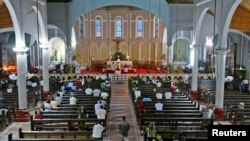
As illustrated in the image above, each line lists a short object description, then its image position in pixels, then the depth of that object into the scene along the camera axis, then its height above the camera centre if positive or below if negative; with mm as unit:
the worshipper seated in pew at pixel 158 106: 16188 -2478
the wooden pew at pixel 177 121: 14406 -2938
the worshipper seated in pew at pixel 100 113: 15241 -2659
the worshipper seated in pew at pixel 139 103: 16938 -2458
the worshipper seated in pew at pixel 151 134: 11953 -2889
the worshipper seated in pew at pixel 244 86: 24359 -2216
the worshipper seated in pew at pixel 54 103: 17391 -2466
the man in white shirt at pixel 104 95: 19628 -2304
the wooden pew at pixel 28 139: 11617 -2956
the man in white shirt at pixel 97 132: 12711 -2980
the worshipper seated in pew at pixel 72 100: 17875 -2367
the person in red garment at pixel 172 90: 21422 -2200
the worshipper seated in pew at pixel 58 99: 18284 -2404
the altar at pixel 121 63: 34281 -563
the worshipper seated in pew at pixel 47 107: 16605 -2557
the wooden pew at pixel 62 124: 14398 -3038
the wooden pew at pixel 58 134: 12867 -3143
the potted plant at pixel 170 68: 30306 -1008
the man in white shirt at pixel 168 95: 19627 -2319
